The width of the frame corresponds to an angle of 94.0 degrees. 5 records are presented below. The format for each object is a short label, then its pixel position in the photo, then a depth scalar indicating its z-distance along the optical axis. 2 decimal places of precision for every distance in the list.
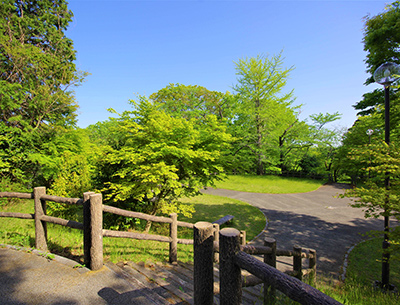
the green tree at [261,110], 26.17
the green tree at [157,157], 6.61
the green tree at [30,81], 10.03
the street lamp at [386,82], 5.32
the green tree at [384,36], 8.91
